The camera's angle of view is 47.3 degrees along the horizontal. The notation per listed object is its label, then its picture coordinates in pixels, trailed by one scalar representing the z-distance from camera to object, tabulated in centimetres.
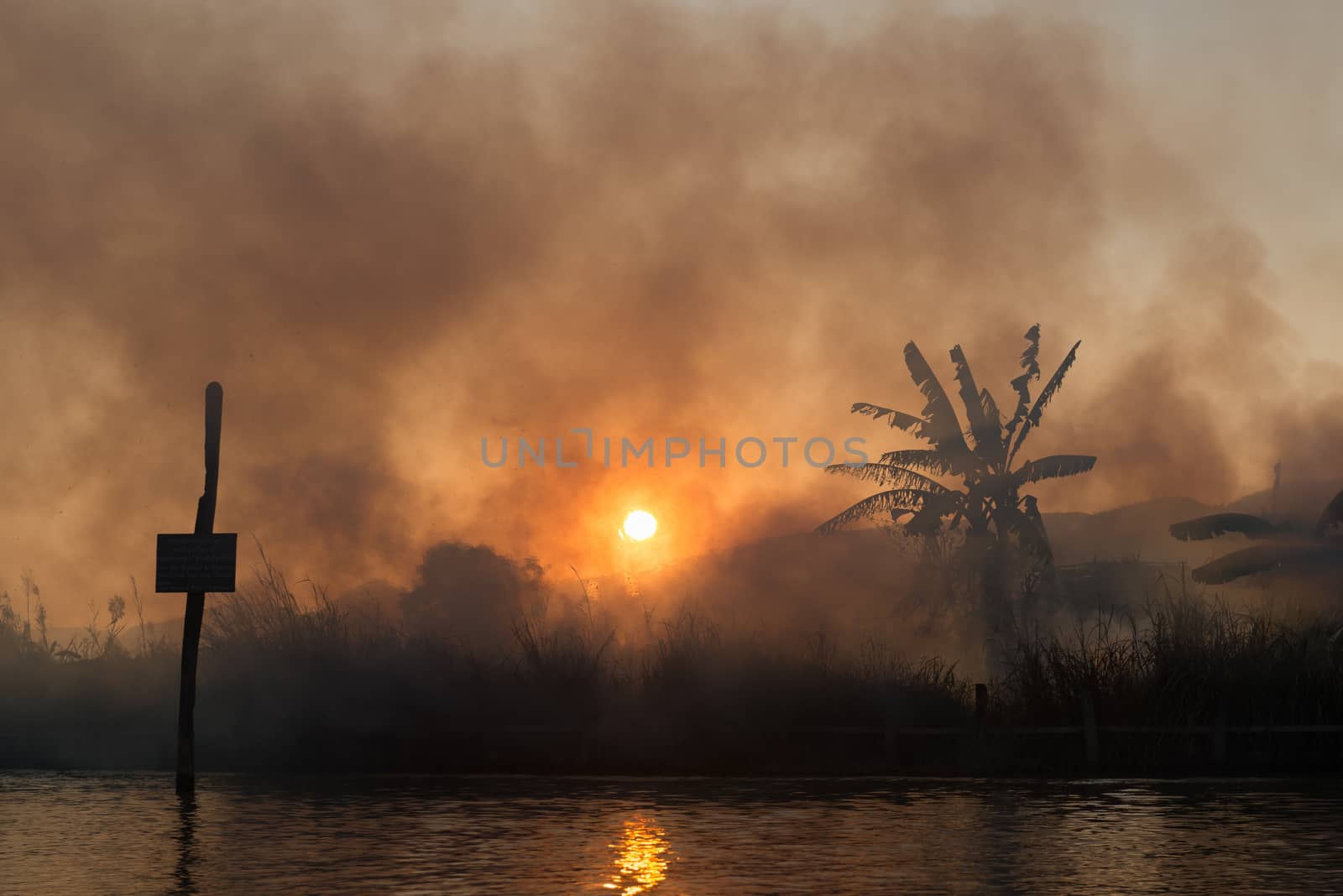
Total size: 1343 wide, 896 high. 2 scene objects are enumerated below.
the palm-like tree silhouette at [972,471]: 4616
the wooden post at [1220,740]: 2683
